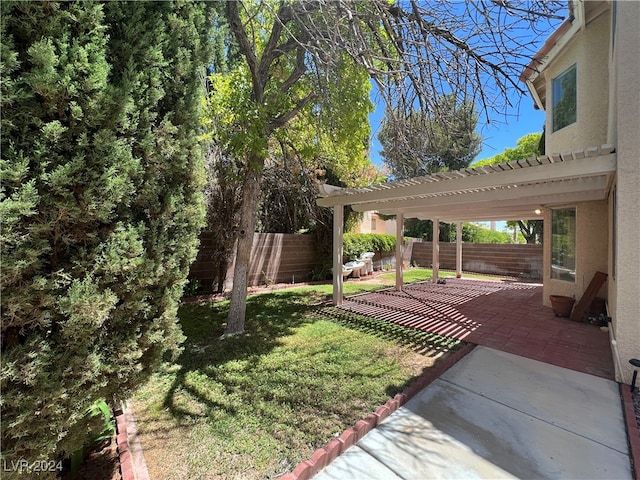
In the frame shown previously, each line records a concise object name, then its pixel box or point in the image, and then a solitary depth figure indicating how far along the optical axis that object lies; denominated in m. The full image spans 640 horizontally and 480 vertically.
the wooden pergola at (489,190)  5.11
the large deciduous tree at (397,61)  3.80
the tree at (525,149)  21.04
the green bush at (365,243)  15.62
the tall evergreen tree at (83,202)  1.96
